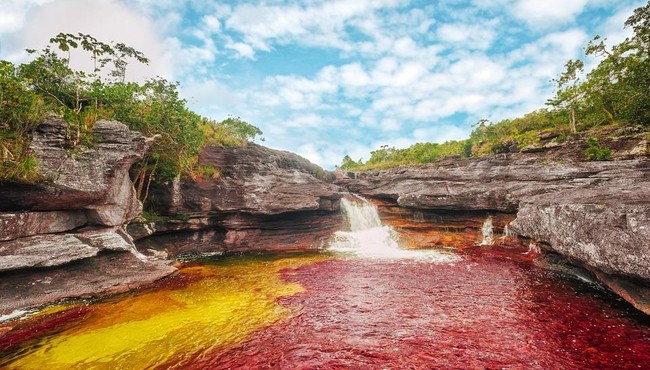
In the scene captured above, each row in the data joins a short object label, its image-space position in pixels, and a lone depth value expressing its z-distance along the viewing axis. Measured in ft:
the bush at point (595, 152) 81.56
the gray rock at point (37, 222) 43.70
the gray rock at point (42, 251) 41.42
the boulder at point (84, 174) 47.52
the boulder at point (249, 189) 81.97
